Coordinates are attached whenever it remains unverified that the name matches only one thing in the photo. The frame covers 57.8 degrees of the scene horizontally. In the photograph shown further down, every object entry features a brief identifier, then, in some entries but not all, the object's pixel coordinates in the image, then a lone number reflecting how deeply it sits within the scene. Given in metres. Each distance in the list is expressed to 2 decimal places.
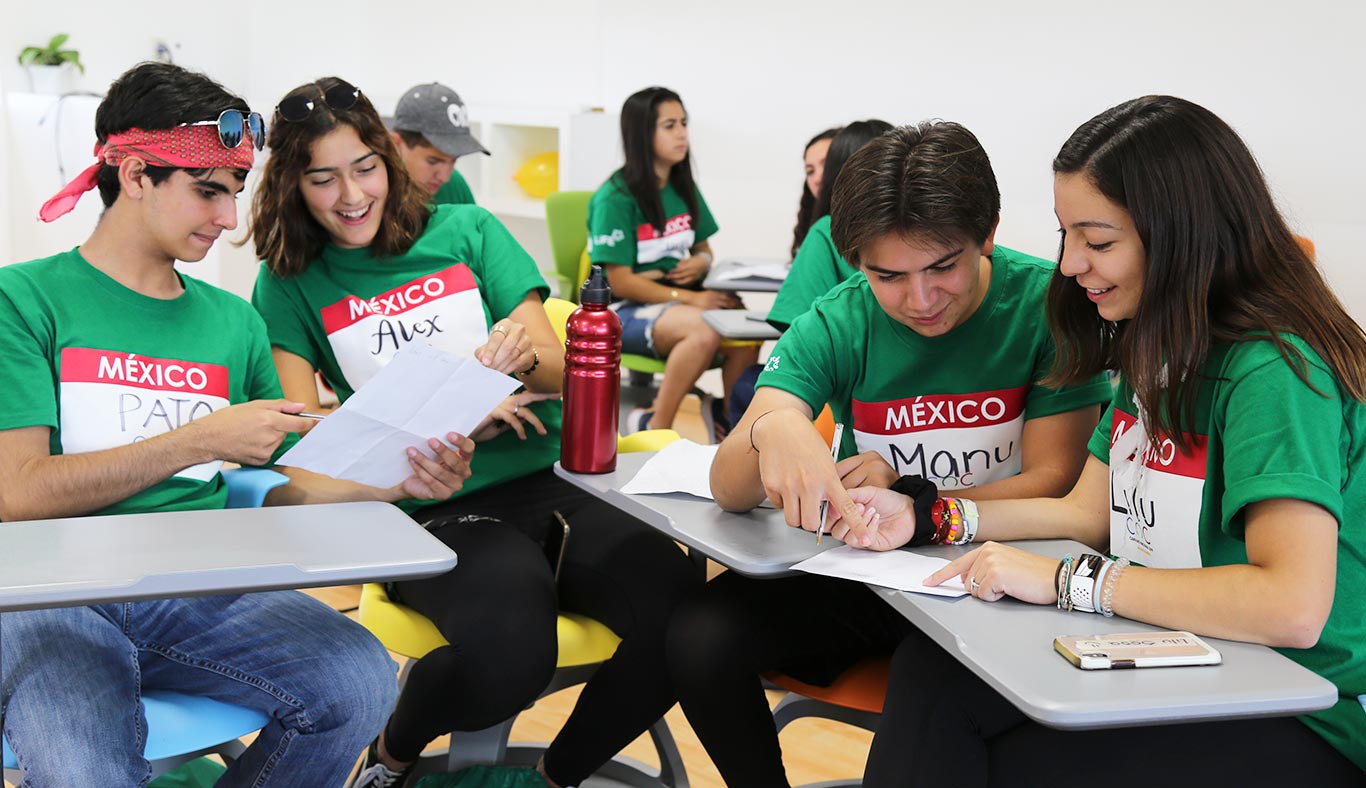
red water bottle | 1.78
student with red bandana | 1.49
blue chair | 1.52
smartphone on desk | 1.13
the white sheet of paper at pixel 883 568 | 1.33
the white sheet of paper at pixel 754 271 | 3.79
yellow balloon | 5.67
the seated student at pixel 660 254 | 3.97
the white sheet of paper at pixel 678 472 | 1.70
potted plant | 5.31
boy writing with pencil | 1.58
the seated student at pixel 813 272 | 2.88
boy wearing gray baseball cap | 3.14
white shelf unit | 5.44
